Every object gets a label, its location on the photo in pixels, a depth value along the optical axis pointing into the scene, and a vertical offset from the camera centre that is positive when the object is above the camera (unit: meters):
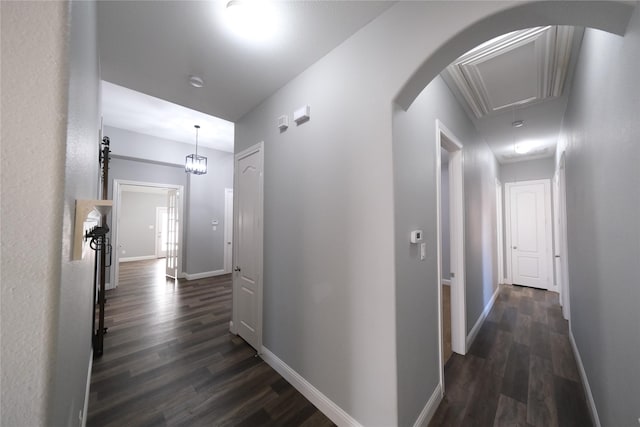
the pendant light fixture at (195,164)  4.38 +1.04
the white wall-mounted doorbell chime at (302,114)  1.91 +0.88
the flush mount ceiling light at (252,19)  1.39 +1.29
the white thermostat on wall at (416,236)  1.54 -0.12
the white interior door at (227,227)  5.88 -0.23
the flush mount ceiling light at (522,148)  4.03 +1.27
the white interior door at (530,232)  4.75 -0.29
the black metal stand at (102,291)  2.37 -0.78
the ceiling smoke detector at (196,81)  2.08 +1.27
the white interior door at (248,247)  2.44 -0.34
